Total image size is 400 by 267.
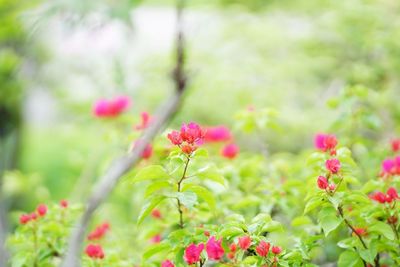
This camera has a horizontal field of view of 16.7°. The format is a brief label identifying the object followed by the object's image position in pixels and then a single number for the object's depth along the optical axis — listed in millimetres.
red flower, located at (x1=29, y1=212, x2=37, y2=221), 2239
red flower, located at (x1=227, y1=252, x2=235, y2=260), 2048
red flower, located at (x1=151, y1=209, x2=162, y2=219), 2381
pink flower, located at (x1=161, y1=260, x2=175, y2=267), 2038
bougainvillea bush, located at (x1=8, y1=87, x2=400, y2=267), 2046
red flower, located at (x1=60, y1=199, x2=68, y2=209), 2299
